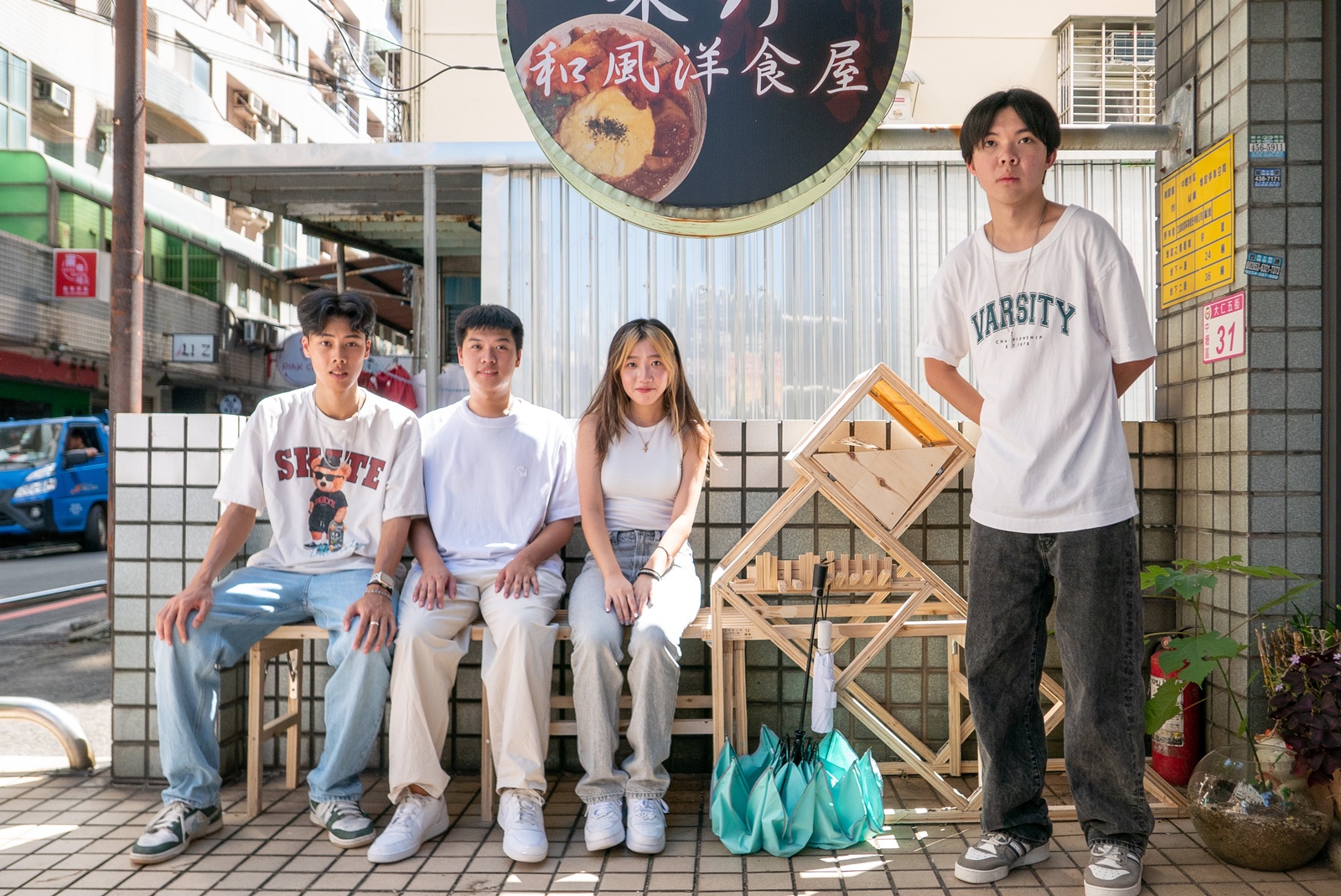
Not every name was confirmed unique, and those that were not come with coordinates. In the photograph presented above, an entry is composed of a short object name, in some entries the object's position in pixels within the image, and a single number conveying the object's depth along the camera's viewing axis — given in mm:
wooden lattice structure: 2969
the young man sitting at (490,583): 2857
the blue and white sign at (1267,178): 3062
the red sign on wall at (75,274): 16000
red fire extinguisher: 3258
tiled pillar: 3035
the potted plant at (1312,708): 2535
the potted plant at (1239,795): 2570
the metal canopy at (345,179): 6152
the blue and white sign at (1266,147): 3061
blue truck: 12438
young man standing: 2418
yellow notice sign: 3178
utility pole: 5918
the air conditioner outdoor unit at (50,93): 18422
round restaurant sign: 3006
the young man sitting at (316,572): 2885
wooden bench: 3018
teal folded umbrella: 2740
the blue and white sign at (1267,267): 3035
